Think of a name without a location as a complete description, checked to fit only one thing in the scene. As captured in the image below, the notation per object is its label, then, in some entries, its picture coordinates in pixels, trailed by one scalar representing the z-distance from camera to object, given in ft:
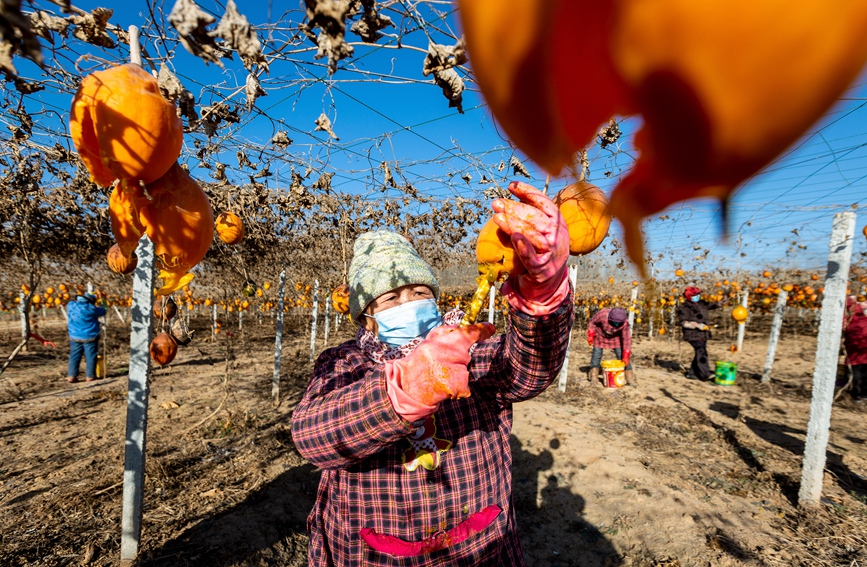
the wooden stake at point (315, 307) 29.50
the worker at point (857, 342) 22.29
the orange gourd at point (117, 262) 9.87
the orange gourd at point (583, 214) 2.61
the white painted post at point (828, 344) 12.19
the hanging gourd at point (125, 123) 3.35
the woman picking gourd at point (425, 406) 3.41
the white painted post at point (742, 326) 42.44
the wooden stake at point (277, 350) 23.30
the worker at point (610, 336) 26.21
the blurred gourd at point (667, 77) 0.80
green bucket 29.45
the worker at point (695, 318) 28.40
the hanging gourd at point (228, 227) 10.38
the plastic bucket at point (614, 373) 26.89
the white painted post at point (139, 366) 8.80
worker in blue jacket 25.13
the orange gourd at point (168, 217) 3.87
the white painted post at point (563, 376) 26.19
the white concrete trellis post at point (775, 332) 29.84
